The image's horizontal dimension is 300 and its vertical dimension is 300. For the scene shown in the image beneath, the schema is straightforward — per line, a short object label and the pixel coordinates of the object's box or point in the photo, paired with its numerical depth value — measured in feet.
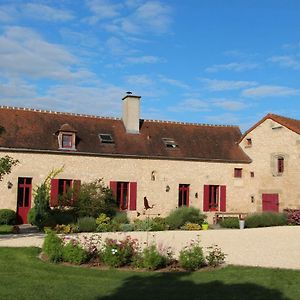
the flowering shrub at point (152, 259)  32.01
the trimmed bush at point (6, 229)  55.62
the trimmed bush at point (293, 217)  72.48
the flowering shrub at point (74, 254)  33.42
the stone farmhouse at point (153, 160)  71.20
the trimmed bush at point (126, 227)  59.06
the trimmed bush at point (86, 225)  56.80
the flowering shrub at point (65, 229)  53.52
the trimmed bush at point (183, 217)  65.69
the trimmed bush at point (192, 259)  32.01
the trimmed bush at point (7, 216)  66.23
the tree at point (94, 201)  65.21
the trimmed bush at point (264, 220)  70.08
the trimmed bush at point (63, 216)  60.39
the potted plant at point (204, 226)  66.37
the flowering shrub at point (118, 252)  32.71
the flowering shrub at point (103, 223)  57.52
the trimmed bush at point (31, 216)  63.16
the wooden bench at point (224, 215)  78.68
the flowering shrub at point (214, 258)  33.04
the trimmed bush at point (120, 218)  65.31
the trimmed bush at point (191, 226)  64.39
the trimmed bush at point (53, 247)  34.22
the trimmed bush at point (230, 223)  68.64
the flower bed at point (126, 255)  32.26
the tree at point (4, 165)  45.37
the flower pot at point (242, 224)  65.98
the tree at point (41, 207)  61.09
